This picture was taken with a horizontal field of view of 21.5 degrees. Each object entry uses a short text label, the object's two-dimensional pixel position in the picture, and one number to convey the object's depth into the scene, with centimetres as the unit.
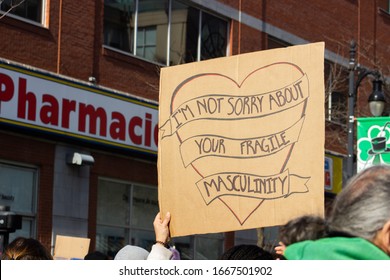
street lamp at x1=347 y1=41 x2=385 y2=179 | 1758
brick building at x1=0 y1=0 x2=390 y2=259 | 1634
